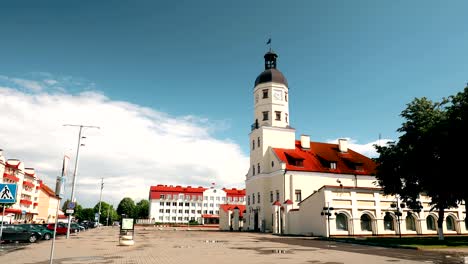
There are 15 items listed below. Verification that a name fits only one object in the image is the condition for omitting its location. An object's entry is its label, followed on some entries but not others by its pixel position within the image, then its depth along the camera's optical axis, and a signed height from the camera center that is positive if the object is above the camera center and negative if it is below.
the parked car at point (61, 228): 41.69 -2.58
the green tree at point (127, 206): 147.62 +0.67
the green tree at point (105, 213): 152.25 -2.50
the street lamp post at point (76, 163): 33.18 +4.34
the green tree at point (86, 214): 164.80 -3.30
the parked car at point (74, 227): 48.11 -2.77
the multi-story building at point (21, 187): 67.94 +4.56
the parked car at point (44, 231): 31.40 -2.32
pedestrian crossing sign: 11.70 +0.41
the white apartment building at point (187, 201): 123.44 +2.71
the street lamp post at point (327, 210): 38.05 +0.17
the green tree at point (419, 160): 27.88 +4.61
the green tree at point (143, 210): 139.88 -0.77
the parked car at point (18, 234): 27.58 -2.25
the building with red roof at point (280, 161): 53.69 +8.12
